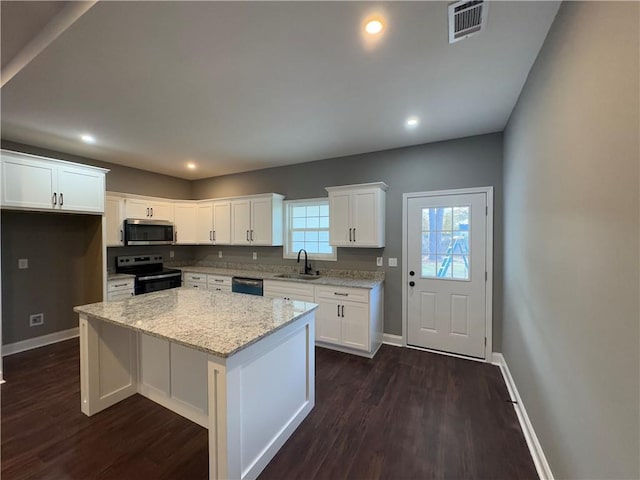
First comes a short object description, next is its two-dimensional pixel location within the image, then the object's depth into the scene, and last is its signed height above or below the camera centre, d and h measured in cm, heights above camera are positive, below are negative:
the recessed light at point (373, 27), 152 +124
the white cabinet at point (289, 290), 362 -75
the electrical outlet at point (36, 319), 350 -109
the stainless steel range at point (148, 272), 412 -58
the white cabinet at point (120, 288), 376 -73
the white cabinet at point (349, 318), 326 -103
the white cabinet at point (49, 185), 285 +63
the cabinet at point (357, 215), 355 +32
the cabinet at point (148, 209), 426 +49
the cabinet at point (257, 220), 443 +31
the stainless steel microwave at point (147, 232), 419 +10
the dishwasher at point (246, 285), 405 -75
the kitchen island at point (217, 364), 145 -92
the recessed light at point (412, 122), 277 +124
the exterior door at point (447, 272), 321 -44
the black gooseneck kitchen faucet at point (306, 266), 428 -46
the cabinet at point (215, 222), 485 +29
